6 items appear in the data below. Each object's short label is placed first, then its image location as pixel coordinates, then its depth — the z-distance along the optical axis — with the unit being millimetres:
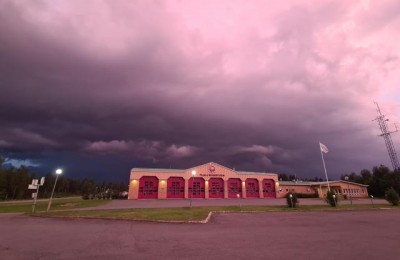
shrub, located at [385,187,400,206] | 39312
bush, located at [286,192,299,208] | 34125
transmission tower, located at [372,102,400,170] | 65412
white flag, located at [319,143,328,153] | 47931
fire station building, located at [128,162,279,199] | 62844
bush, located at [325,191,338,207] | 35281
